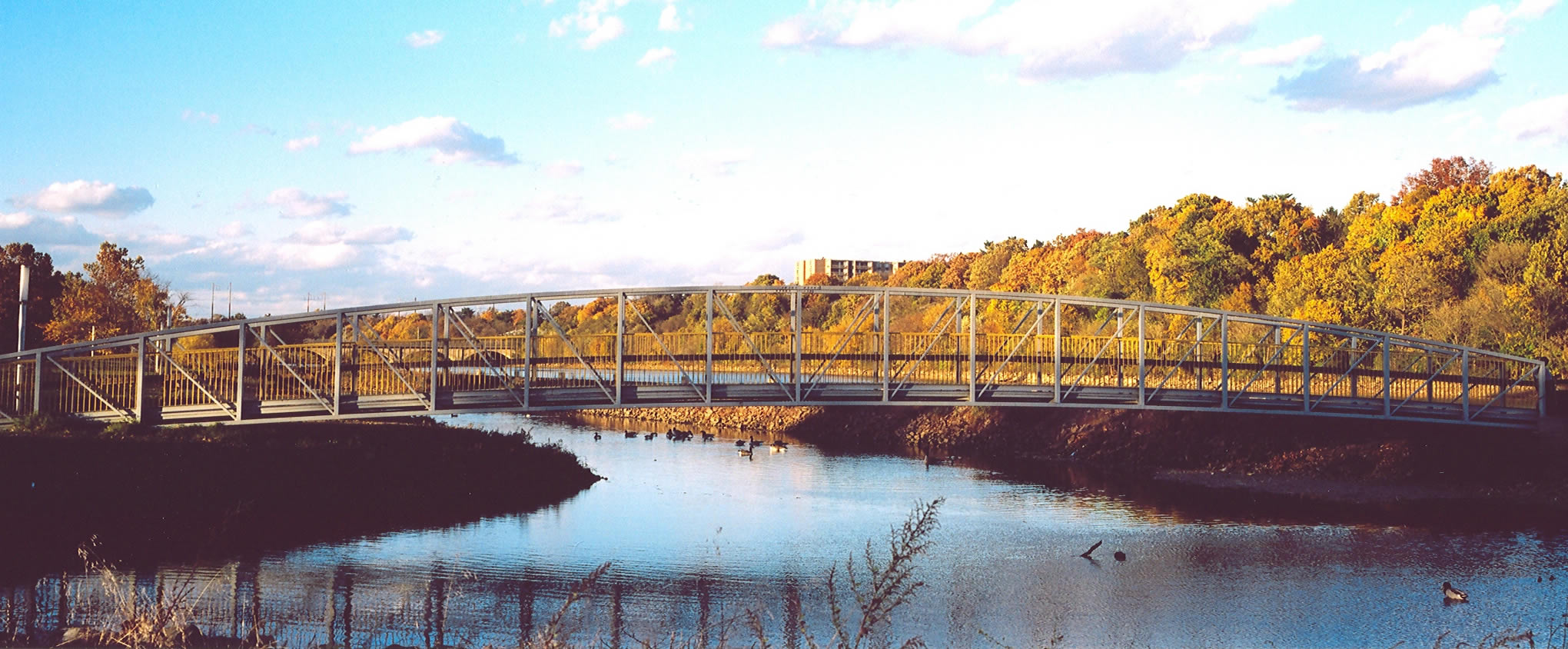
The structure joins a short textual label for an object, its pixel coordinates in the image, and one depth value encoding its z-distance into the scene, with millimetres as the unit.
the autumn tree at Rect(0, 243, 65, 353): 73750
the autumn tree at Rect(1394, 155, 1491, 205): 116912
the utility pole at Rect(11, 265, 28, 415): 44641
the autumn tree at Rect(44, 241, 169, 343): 69688
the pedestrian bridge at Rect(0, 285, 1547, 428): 41062
